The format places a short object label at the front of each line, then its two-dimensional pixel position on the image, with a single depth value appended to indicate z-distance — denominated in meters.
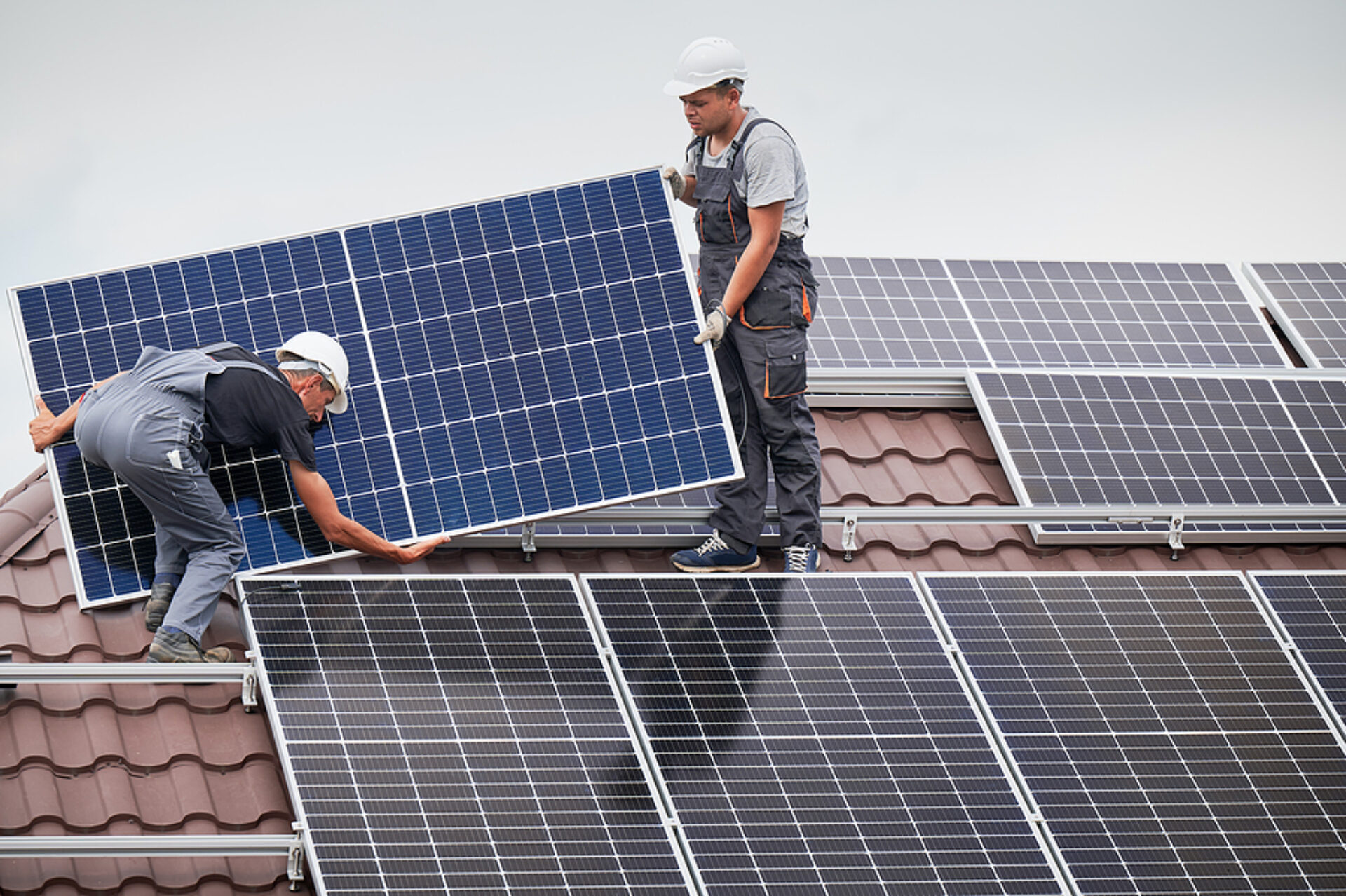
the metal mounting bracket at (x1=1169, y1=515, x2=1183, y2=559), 21.14
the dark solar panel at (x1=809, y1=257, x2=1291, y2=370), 24.36
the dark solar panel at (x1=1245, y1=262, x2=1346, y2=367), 25.67
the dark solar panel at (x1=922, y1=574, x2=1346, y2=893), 16.16
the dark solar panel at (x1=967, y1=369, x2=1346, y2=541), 21.62
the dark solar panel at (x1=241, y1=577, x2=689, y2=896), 14.99
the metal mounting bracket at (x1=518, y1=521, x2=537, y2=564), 19.31
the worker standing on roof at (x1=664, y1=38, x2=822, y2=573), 18.81
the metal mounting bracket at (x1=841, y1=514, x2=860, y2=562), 20.16
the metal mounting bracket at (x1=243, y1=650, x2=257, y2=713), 16.80
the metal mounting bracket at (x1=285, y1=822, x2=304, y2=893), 15.02
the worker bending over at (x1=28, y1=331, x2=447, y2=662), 17.14
